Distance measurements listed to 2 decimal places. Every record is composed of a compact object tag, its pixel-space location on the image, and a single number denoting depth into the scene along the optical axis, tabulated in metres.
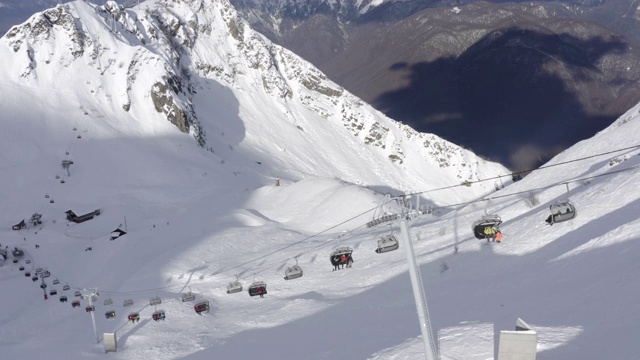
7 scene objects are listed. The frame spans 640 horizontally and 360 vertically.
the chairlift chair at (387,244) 31.70
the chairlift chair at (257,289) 37.78
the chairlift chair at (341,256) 38.28
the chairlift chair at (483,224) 32.12
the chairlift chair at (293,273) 37.31
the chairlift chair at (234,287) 38.66
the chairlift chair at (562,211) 29.12
